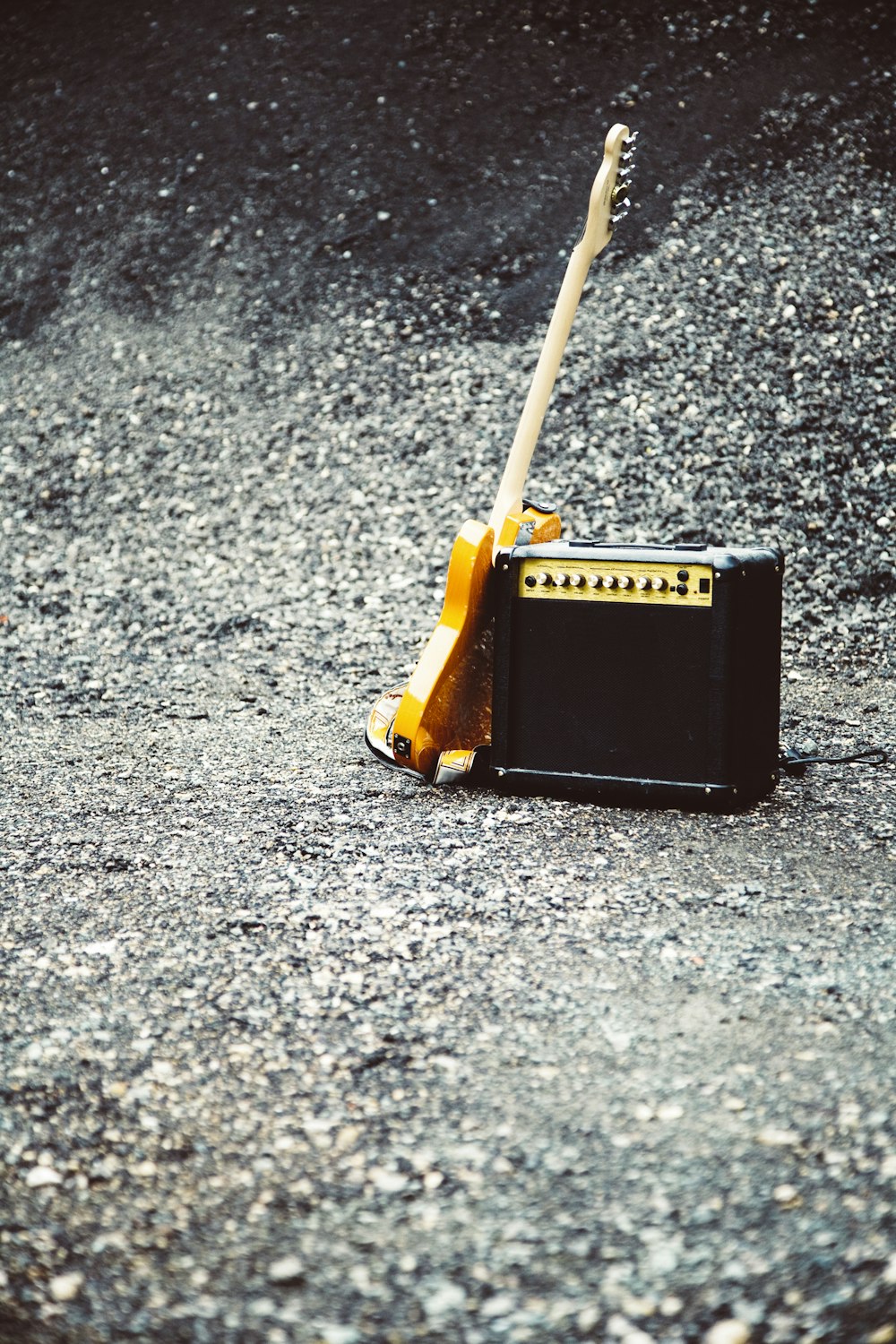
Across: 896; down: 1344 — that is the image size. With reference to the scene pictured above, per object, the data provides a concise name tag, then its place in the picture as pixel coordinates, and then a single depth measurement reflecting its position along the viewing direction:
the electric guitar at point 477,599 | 3.01
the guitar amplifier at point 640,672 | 2.75
